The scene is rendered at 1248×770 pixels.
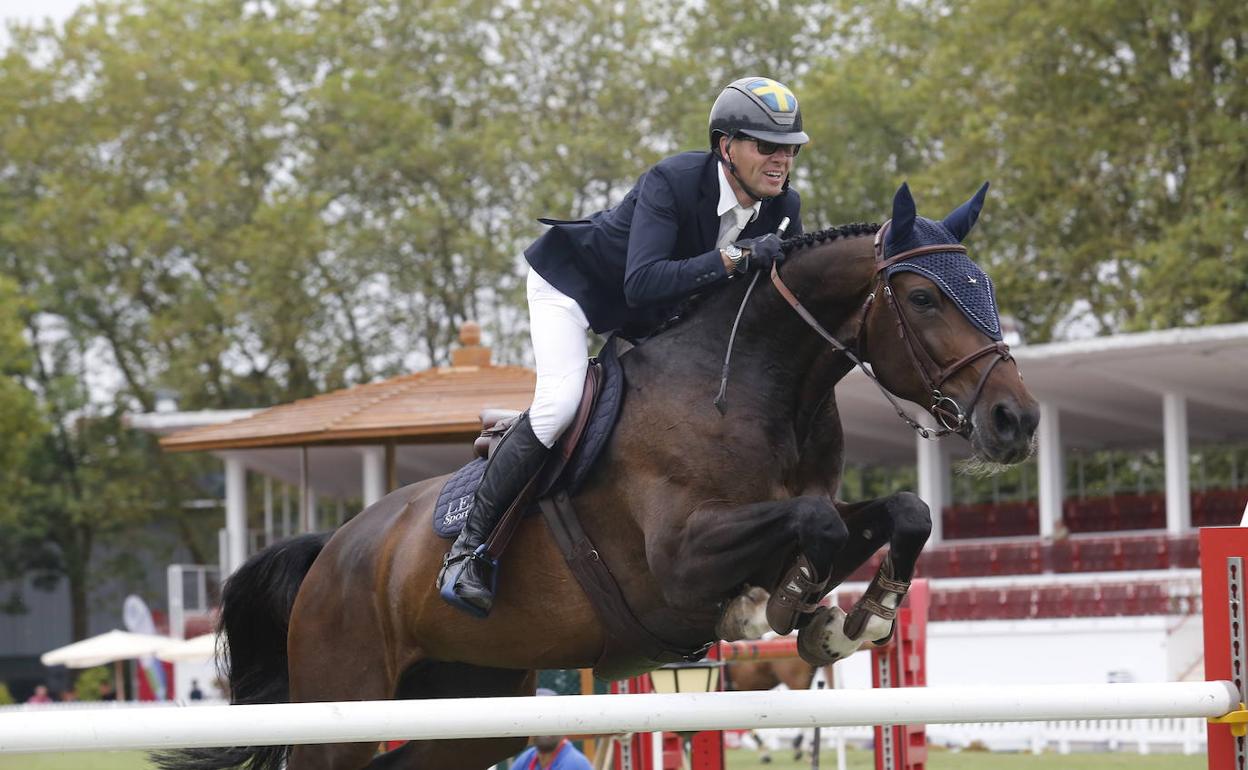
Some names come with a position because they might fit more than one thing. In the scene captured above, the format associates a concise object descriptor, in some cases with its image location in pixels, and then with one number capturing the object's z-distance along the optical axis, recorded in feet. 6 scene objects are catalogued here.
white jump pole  20.54
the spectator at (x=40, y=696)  162.71
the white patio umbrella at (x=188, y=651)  119.85
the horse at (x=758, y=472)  27.04
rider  29.71
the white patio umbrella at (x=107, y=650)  139.64
